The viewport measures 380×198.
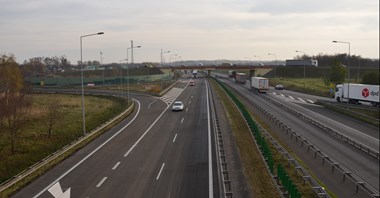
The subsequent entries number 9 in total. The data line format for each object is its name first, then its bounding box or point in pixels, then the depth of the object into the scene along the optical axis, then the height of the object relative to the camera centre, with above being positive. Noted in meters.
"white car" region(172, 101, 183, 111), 50.72 -4.73
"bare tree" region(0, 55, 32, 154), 33.28 -2.43
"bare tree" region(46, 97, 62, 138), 34.69 -5.11
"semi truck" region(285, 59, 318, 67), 131.75 +3.48
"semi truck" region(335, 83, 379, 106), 53.99 -3.24
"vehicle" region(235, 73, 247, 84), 127.75 -2.03
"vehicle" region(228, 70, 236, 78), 160.11 -0.83
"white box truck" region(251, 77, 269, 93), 86.19 -2.94
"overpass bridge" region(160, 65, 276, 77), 136.66 +1.73
